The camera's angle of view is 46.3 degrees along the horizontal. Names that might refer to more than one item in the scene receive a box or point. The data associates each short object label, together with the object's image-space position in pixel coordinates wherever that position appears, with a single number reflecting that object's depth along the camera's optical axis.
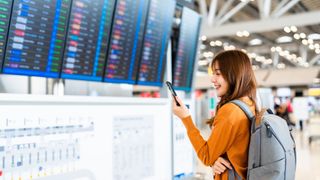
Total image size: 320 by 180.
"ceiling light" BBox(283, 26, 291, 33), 9.96
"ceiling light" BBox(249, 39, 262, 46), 16.70
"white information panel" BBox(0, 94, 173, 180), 1.55
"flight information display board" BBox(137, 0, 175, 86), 2.55
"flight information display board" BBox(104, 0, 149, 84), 2.28
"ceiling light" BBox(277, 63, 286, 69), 25.18
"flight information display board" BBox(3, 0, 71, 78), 1.71
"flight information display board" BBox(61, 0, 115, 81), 2.00
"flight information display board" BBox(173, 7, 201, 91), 3.05
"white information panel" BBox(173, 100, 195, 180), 2.68
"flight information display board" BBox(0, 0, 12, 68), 1.65
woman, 1.68
